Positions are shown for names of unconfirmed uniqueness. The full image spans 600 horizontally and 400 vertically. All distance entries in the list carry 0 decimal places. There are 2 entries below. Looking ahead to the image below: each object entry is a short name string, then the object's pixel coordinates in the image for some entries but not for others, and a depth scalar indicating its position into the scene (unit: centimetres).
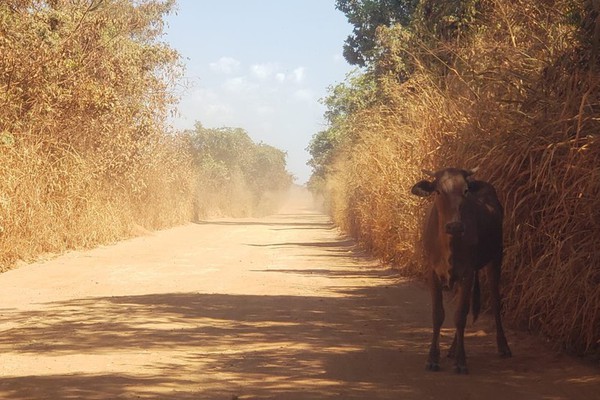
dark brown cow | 1661
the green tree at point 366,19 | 6059
